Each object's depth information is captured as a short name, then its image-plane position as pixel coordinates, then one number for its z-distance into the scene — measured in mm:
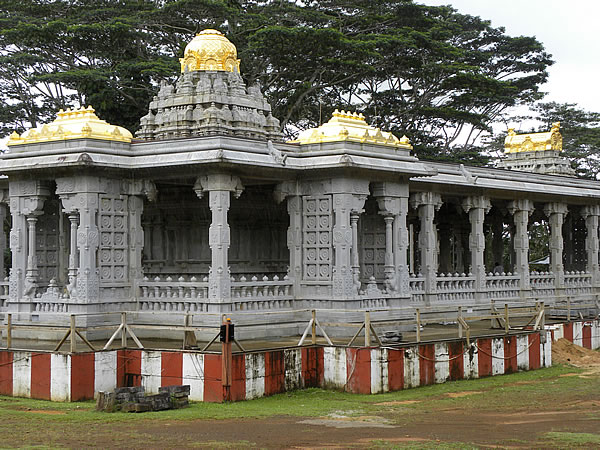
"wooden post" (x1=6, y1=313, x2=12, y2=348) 21734
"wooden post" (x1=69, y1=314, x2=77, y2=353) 20833
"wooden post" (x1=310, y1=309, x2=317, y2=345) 22366
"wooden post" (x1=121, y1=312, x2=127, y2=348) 21656
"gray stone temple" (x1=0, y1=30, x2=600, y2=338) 25134
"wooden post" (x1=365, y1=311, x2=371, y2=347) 21875
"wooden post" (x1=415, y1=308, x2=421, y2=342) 22834
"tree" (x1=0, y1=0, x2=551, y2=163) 49250
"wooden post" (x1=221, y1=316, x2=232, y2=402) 20297
